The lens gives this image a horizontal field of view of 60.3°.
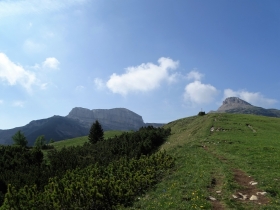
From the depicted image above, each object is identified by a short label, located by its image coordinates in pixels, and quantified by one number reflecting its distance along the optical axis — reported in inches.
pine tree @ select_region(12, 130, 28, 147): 4030.5
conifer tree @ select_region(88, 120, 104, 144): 3267.2
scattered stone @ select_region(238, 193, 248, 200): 678.5
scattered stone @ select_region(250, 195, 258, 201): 661.9
